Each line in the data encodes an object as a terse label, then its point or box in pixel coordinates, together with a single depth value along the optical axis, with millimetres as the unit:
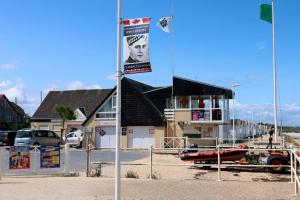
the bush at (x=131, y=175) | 16578
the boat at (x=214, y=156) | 21859
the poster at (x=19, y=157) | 16875
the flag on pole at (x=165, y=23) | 32625
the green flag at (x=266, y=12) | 27531
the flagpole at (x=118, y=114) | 9727
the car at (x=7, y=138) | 41750
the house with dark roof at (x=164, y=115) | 37938
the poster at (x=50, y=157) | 17219
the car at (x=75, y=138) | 42188
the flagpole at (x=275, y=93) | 26875
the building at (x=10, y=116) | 85288
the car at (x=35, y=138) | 36031
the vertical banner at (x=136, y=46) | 9414
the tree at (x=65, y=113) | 50000
